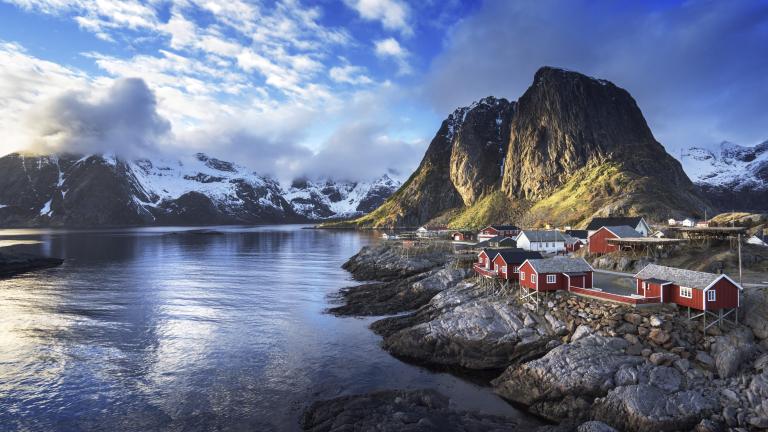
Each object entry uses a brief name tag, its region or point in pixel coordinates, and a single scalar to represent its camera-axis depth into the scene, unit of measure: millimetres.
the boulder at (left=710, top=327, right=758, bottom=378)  29938
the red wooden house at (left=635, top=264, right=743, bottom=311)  35219
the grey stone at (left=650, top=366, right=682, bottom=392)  29297
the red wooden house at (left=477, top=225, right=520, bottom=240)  124531
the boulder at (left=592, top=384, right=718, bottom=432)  26594
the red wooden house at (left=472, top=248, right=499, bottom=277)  56531
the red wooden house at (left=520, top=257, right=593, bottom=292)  45000
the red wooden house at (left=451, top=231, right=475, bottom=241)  136062
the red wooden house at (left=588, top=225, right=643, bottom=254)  68250
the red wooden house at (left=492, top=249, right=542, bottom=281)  51750
